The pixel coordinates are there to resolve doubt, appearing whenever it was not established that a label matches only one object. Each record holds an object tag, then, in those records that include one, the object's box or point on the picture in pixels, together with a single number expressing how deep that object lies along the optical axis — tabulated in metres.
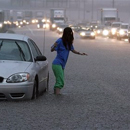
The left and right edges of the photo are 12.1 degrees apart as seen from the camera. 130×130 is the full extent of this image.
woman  13.44
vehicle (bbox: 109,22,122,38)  71.60
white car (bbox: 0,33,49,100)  11.72
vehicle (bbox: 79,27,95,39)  66.75
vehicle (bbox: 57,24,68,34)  84.70
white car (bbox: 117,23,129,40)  64.00
